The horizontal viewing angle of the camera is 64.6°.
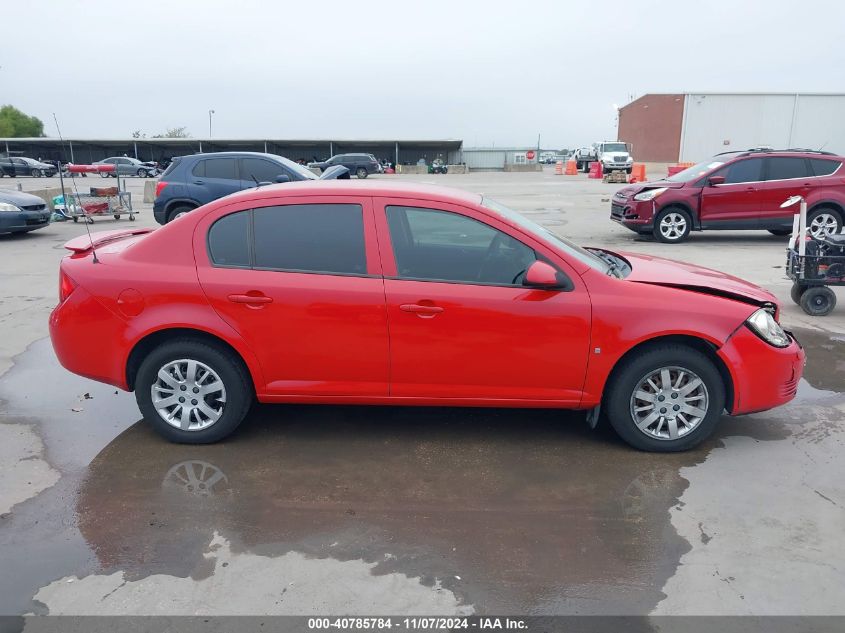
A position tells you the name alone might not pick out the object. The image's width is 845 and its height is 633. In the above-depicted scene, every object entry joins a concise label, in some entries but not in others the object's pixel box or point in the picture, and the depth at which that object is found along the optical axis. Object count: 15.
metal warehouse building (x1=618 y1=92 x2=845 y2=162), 46.31
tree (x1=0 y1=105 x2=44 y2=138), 104.25
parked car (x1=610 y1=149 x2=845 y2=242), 12.34
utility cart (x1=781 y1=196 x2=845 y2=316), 7.08
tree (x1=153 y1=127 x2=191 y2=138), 104.89
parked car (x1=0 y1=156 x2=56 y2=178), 48.81
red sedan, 4.07
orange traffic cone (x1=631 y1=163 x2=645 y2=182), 34.89
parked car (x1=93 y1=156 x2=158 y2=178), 51.12
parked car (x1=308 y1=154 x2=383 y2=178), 45.78
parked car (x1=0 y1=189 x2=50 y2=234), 13.61
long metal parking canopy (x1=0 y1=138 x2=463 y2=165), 62.38
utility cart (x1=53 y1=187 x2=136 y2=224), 17.09
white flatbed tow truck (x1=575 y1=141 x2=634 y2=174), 40.87
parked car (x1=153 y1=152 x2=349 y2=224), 12.63
